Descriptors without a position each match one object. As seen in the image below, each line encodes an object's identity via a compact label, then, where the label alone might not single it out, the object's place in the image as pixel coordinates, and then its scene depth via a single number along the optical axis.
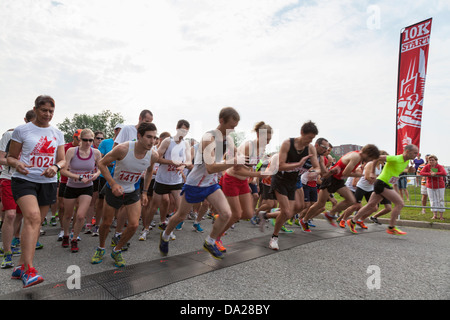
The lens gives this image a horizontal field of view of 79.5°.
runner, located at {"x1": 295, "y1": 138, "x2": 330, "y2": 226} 6.16
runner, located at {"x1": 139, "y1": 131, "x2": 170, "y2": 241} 5.43
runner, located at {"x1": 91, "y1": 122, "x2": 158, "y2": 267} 3.66
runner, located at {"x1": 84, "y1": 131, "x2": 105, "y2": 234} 5.79
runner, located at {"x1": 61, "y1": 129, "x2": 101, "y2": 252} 4.43
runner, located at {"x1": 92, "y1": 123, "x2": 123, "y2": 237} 5.68
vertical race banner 8.38
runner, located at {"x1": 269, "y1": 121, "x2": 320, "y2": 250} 4.62
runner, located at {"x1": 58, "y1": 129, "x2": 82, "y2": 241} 5.21
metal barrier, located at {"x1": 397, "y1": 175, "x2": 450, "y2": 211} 8.43
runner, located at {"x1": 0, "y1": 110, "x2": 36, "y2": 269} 3.66
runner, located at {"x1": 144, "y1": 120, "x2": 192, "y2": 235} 5.50
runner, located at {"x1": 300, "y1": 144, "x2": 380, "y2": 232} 5.78
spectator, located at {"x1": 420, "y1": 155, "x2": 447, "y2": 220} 8.40
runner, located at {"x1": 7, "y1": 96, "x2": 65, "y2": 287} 3.03
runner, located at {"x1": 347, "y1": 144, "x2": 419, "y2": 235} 6.02
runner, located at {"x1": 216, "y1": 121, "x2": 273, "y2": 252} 4.54
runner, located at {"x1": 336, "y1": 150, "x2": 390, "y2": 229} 6.69
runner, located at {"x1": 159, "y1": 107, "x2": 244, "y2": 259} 3.83
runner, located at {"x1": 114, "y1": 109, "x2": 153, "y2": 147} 5.02
